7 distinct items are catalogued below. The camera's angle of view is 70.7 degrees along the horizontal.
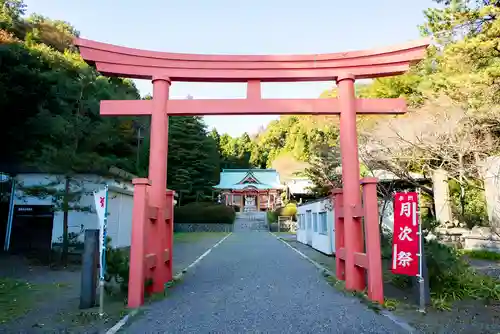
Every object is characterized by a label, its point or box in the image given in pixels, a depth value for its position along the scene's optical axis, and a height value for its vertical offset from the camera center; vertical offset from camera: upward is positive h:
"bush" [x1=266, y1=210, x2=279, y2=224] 30.96 -0.30
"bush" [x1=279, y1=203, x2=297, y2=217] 30.28 +0.22
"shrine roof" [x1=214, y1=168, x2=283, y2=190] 38.47 +3.95
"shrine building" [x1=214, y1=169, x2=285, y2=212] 38.50 +2.66
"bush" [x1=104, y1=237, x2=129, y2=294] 6.09 -0.93
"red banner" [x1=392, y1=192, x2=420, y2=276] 5.23 -0.34
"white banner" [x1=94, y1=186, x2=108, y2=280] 5.09 +0.01
